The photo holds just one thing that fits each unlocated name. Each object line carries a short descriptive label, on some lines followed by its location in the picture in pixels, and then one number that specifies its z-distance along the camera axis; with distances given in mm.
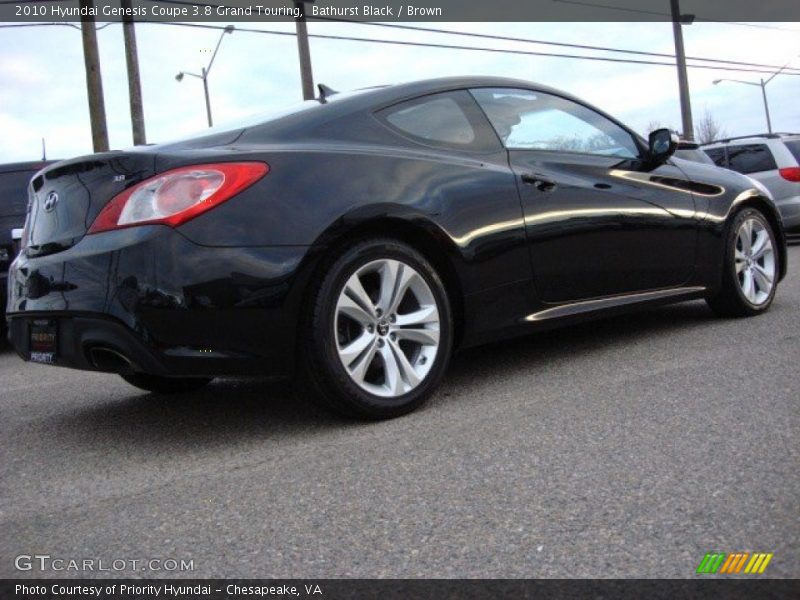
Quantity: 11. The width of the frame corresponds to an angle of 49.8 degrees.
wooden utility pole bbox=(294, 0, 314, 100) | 18016
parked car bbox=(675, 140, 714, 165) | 8289
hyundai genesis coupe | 3076
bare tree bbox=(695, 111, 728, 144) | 79875
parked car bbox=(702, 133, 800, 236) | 12000
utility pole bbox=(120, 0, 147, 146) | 15586
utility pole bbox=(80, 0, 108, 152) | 15523
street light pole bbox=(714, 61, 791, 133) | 38975
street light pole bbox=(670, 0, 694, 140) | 25891
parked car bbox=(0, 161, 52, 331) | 7316
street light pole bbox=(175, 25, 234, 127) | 27212
